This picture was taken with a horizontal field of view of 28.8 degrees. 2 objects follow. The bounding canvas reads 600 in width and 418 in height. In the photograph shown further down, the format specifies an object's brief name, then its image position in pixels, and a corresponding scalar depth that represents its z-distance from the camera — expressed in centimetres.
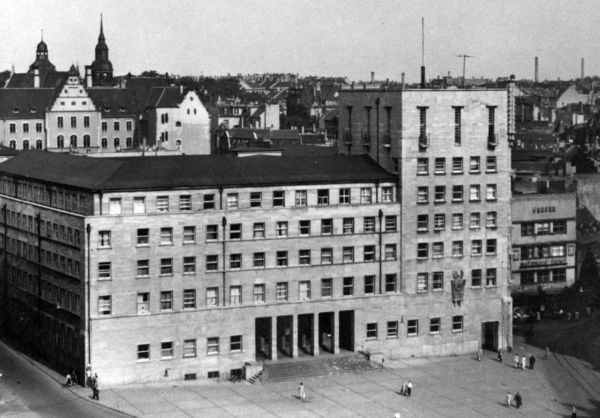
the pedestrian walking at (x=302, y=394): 9394
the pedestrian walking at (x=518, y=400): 9225
